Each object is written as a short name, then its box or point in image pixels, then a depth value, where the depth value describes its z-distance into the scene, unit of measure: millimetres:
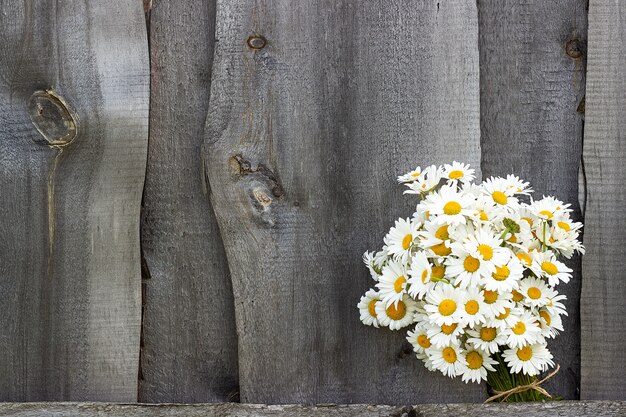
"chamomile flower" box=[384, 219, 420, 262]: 1138
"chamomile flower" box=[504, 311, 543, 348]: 1115
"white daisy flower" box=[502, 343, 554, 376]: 1146
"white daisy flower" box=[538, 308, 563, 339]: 1147
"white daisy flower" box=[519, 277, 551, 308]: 1128
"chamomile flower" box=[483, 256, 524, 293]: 1084
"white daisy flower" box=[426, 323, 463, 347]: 1117
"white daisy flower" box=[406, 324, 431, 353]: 1170
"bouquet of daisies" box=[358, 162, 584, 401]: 1103
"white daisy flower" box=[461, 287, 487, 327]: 1098
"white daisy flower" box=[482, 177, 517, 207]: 1135
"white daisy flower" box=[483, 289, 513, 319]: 1101
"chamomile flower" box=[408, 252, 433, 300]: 1111
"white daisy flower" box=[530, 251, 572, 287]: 1117
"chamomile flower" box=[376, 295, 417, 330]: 1177
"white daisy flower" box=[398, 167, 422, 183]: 1176
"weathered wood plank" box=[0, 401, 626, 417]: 1158
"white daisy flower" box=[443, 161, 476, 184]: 1160
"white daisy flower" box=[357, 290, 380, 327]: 1202
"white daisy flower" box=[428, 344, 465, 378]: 1158
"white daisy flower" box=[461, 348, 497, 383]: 1159
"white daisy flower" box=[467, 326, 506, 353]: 1130
